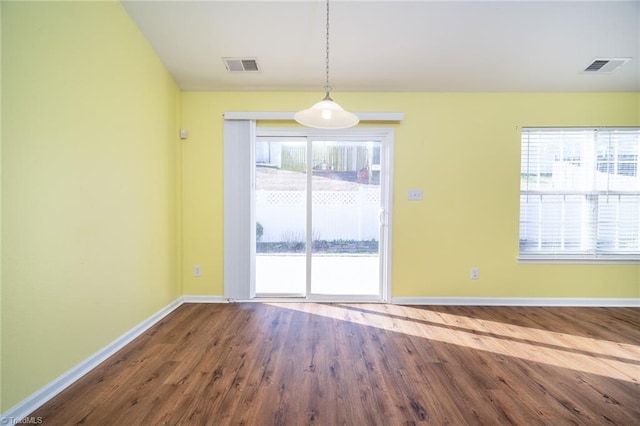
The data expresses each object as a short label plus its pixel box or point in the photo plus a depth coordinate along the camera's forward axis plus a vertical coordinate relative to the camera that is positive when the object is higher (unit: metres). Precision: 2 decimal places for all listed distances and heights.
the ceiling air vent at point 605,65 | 2.59 +1.47
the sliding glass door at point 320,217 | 3.16 -0.10
